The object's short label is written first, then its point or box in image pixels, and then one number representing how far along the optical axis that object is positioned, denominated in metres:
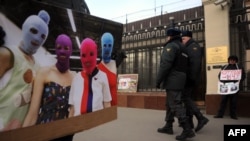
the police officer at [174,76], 3.28
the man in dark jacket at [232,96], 4.74
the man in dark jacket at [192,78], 3.64
